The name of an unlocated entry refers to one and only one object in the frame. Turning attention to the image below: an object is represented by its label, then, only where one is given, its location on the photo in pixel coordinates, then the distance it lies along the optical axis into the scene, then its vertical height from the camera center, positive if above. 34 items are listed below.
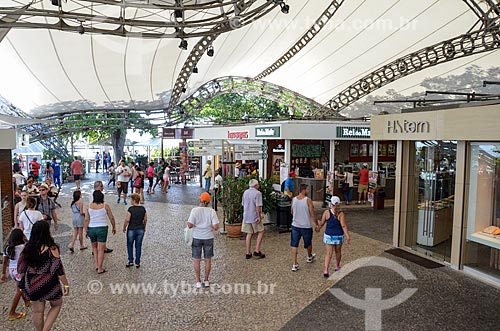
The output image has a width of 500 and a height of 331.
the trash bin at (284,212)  10.44 -1.60
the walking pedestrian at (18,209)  7.26 -1.13
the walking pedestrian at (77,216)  7.79 -1.35
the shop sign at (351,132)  15.72 +0.75
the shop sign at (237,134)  17.76 +0.66
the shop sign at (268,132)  15.07 +0.68
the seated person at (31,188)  10.55 -1.12
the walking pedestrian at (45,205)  8.24 -1.25
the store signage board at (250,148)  11.31 +0.04
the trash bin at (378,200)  14.41 -1.72
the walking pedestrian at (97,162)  28.88 -1.08
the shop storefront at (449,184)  6.96 -0.62
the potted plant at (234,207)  9.60 -1.39
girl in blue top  6.75 -1.31
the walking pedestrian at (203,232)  6.25 -1.29
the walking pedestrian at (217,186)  11.69 -1.16
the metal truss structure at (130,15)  8.64 +3.17
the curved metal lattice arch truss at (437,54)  12.29 +3.57
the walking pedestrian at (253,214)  7.96 -1.28
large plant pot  9.59 -1.91
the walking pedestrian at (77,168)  18.64 -1.00
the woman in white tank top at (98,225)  6.84 -1.32
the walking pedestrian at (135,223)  6.93 -1.29
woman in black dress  4.18 -1.29
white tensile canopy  14.10 +3.97
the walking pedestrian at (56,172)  18.73 -1.18
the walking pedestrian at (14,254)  4.98 -1.35
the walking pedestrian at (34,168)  17.50 -0.97
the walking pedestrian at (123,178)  14.62 -1.11
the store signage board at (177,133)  21.27 +0.79
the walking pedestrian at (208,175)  16.94 -1.10
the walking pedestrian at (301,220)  7.14 -1.23
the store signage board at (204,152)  12.05 -0.10
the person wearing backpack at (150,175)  17.61 -1.19
